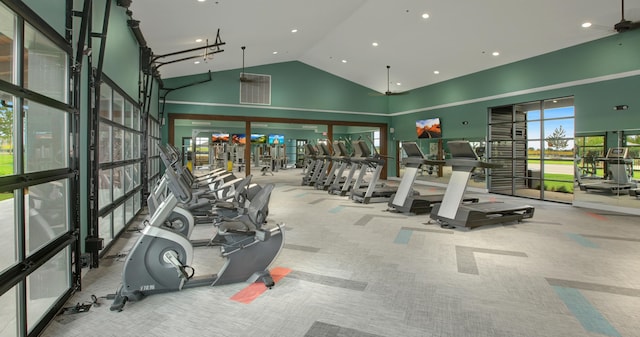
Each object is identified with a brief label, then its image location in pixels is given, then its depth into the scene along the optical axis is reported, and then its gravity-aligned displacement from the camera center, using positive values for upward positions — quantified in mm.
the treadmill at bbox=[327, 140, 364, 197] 8445 -80
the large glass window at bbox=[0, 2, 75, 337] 1902 -59
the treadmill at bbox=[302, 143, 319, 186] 11648 +3
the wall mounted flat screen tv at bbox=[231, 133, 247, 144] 22500 +1778
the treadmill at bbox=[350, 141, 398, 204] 7766 -610
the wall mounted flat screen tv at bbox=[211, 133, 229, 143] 21819 +1777
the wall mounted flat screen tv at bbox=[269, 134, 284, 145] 23094 +1757
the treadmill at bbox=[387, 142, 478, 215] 6430 -579
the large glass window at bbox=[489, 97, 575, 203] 8117 +431
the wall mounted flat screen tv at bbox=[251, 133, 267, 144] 22750 +1799
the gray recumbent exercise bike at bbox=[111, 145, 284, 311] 2543 -784
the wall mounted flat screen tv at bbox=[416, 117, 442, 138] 11797 +1334
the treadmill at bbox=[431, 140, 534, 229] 5215 -723
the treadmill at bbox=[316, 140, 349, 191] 9416 +96
